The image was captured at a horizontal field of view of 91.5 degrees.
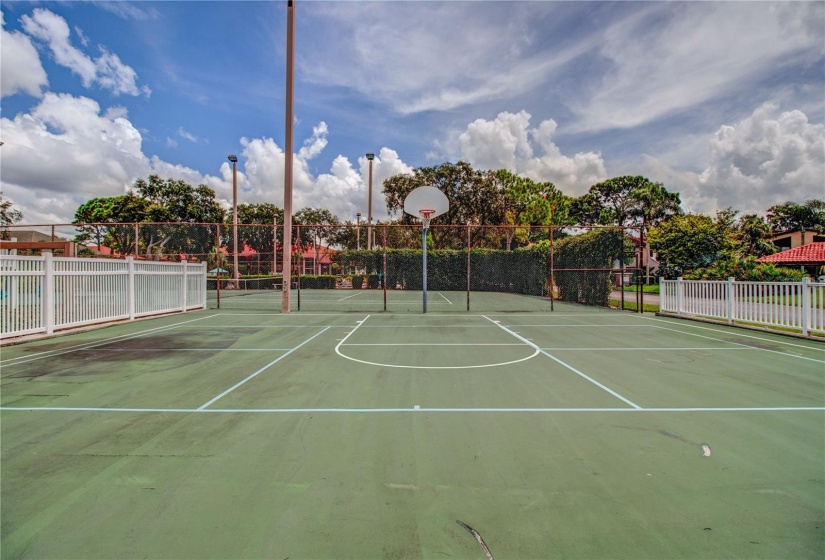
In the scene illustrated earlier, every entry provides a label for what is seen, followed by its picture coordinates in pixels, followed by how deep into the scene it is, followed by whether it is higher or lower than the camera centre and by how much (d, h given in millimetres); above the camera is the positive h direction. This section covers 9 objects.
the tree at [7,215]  25453 +4243
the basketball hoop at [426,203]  14031 +2788
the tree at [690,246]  24672 +2275
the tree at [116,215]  21547 +5835
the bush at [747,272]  18844 +495
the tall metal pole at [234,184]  25234 +6320
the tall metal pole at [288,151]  12242 +4077
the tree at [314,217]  45125 +7350
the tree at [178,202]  34347 +7240
